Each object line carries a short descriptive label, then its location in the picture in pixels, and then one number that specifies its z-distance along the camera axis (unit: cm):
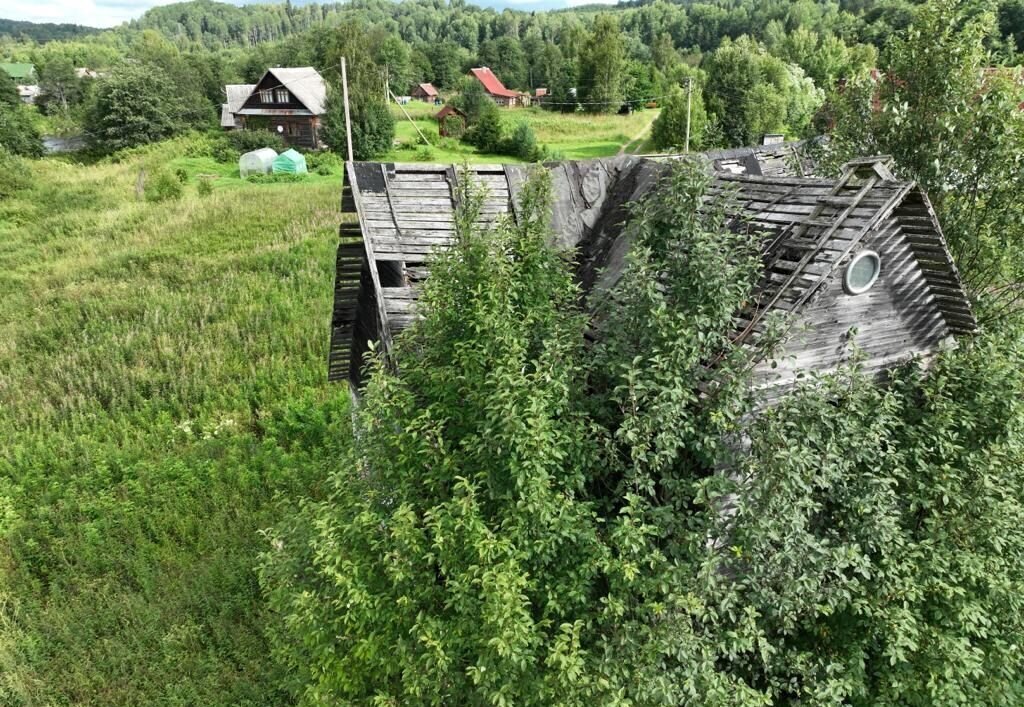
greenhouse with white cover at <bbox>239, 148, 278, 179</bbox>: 4266
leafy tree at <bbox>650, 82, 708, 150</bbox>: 4031
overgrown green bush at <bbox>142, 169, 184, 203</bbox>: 3497
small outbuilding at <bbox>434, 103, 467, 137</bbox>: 5216
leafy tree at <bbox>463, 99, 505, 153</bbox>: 4809
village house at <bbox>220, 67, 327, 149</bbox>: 5072
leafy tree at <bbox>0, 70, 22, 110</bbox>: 5369
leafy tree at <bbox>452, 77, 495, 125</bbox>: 5272
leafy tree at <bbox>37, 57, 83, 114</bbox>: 7269
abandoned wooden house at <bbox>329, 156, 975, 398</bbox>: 630
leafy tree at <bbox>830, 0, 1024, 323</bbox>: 777
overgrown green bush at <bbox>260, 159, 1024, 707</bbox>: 473
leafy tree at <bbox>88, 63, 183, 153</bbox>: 4931
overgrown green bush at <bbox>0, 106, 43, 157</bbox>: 4847
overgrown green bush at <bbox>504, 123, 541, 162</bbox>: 4562
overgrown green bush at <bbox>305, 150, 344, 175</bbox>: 4428
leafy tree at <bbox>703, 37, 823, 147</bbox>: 4644
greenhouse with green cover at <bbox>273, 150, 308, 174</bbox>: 4275
